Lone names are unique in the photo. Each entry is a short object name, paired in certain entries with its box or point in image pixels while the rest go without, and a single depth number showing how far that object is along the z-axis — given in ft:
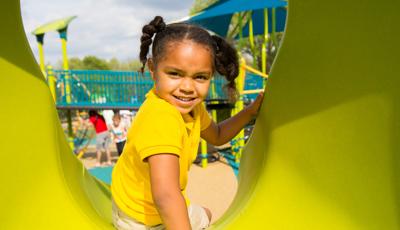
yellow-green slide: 2.58
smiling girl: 2.96
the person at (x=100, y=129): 20.35
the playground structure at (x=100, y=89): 20.47
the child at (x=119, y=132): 18.95
